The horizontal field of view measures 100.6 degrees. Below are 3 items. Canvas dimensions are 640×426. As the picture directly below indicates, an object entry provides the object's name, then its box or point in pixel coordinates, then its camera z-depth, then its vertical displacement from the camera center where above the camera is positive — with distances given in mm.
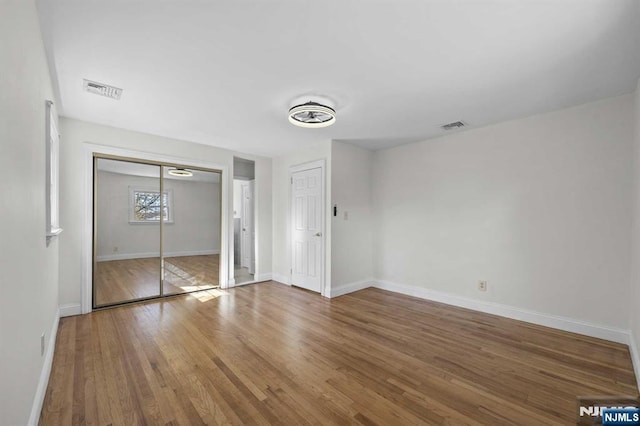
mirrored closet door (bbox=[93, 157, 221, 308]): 3732 -355
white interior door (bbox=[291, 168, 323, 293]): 4480 -333
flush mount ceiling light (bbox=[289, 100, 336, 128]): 2807 +1072
